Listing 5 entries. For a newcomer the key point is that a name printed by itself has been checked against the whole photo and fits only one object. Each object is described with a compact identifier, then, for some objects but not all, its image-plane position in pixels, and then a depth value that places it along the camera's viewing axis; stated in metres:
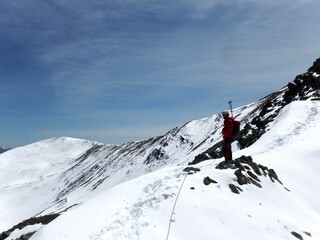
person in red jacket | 17.28
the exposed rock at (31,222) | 23.81
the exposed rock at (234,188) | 13.07
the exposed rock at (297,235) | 11.55
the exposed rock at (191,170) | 14.32
